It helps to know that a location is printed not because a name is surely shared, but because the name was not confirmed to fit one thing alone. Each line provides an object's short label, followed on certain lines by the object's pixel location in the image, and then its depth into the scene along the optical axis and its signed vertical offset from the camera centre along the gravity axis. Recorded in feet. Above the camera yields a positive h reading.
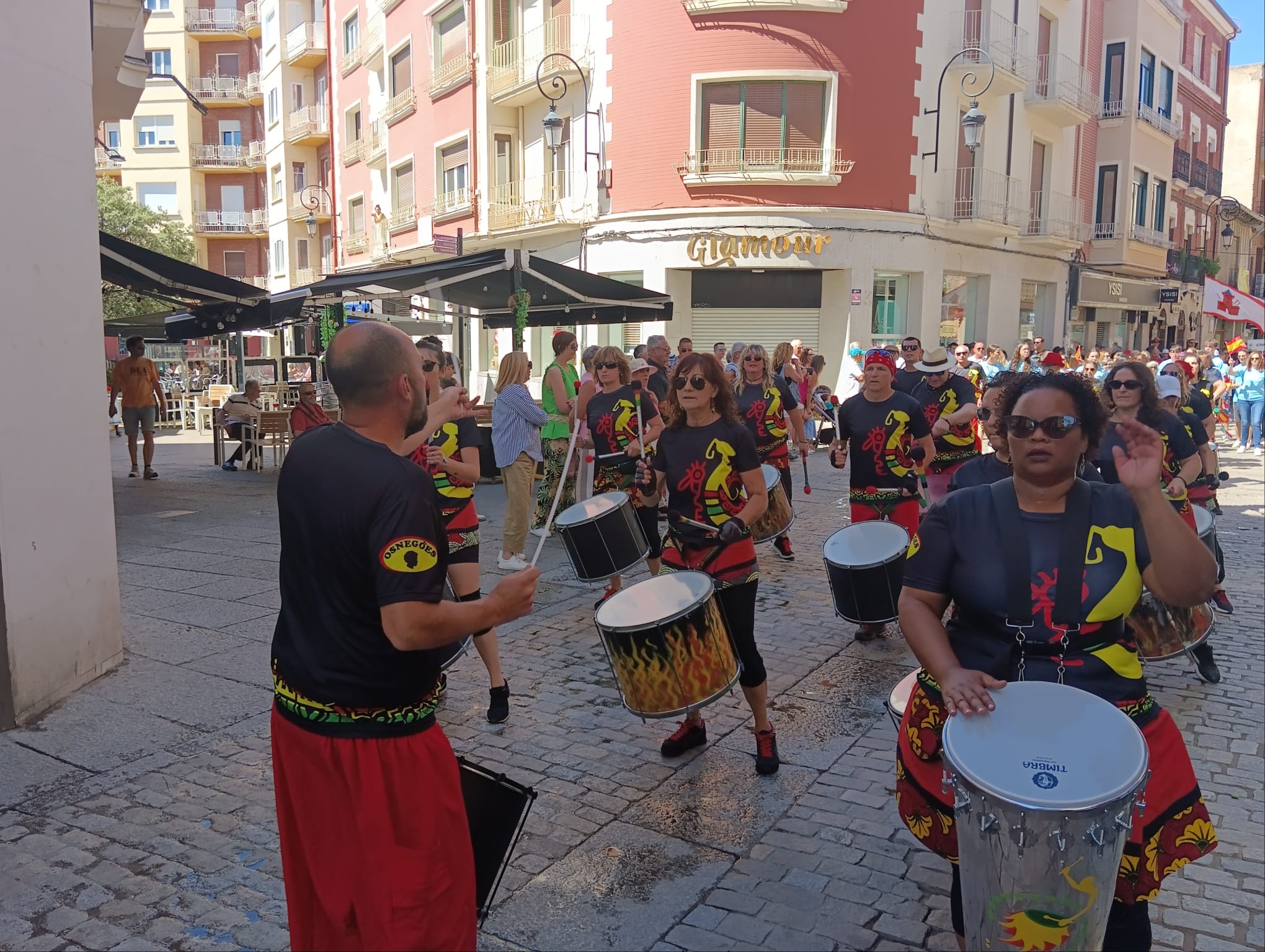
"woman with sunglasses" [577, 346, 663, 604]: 25.46 -1.70
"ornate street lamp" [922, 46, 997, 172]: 60.49 +15.25
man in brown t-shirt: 46.11 -1.64
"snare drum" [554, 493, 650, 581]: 20.12 -3.65
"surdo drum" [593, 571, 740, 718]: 12.92 -3.86
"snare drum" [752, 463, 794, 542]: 23.99 -3.77
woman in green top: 30.22 -1.57
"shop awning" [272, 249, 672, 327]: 34.96 +2.86
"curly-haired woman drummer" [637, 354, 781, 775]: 14.84 -2.19
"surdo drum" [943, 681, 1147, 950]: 7.06 -3.21
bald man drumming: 7.35 -2.49
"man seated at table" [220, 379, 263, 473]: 51.78 -3.02
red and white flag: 61.26 +4.18
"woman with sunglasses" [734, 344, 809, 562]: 29.09 -1.44
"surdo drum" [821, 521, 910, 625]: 18.11 -3.84
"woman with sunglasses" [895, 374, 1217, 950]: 7.96 -1.91
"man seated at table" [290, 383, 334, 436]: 39.40 -2.33
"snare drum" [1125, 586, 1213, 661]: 15.61 -4.11
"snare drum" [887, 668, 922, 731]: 10.85 -3.73
